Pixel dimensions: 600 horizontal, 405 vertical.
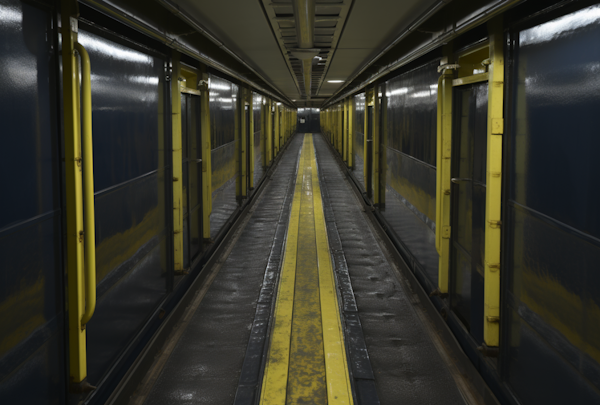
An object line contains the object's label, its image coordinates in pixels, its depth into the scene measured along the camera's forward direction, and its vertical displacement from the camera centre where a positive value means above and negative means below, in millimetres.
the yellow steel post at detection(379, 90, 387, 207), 9484 +45
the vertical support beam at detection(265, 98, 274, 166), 18175 +900
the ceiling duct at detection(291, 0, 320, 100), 4055 +1195
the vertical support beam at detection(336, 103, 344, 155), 21547 +1024
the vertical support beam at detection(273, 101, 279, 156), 21645 +1019
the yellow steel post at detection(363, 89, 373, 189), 11898 +625
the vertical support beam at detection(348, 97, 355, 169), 17172 +680
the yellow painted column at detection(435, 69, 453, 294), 4840 -27
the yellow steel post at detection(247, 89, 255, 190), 12391 +298
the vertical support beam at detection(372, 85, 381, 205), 10180 +207
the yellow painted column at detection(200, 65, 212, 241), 6885 +89
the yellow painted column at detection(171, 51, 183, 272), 5418 -13
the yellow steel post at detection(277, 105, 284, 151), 25281 +1222
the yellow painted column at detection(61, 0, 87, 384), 2791 -119
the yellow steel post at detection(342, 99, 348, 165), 19172 +746
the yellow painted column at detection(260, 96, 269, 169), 16453 +568
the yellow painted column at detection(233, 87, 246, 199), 10773 +202
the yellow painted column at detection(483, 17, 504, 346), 3533 -235
